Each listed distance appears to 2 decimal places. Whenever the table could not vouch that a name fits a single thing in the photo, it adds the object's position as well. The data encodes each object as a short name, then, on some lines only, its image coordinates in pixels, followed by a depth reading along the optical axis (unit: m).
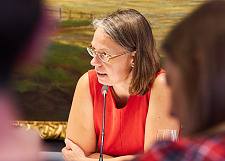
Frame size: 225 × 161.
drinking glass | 2.26
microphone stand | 2.60
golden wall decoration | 3.50
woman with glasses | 2.58
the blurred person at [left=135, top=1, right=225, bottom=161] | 1.44
